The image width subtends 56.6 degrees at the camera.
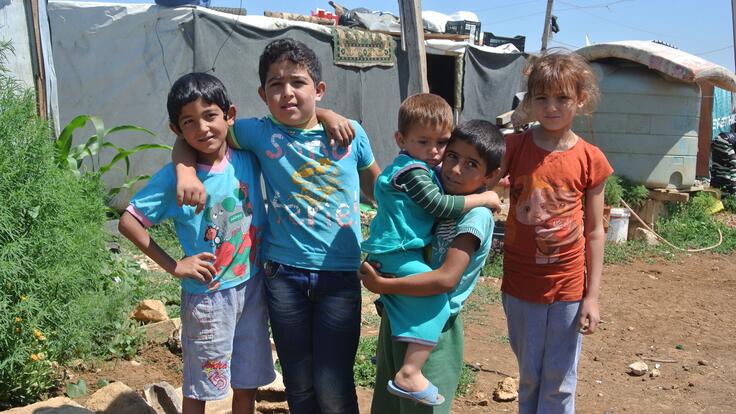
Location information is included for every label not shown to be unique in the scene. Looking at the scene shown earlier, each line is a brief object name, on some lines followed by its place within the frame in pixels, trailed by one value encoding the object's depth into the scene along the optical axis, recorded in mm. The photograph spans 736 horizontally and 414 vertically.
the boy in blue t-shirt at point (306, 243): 2293
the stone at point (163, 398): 3002
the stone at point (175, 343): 3761
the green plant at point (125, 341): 3570
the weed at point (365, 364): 3619
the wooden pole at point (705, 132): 10849
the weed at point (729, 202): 9856
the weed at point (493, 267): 6172
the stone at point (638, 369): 4133
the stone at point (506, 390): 3598
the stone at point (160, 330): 3820
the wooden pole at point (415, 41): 5902
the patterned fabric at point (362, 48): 8531
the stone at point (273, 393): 3225
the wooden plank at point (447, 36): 10044
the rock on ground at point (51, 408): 2555
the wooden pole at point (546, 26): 16500
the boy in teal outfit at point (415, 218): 2033
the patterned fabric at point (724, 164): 10492
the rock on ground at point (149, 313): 3969
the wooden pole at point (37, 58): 4367
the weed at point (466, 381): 3686
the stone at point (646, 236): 7734
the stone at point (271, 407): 3191
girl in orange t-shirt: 2420
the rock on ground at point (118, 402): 2811
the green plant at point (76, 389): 3062
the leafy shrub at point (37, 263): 2604
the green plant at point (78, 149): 3861
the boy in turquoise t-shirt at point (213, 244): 2248
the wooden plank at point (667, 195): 8414
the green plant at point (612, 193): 7805
